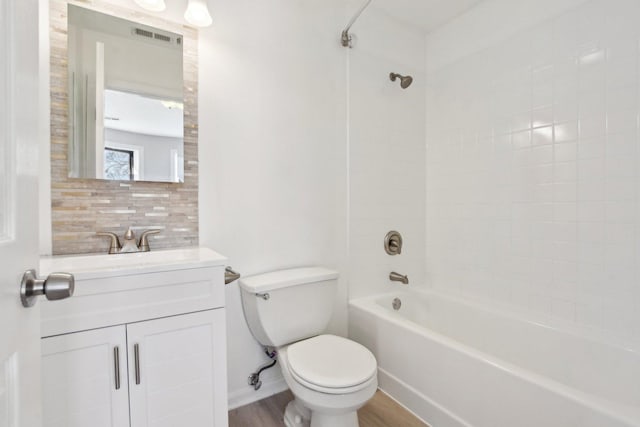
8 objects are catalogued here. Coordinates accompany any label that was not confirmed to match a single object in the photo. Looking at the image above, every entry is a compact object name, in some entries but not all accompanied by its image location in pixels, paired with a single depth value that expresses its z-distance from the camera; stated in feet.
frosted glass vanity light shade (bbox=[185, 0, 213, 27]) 4.66
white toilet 4.03
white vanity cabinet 3.05
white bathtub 3.70
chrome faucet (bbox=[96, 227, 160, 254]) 4.32
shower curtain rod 6.30
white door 1.39
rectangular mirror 4.20
